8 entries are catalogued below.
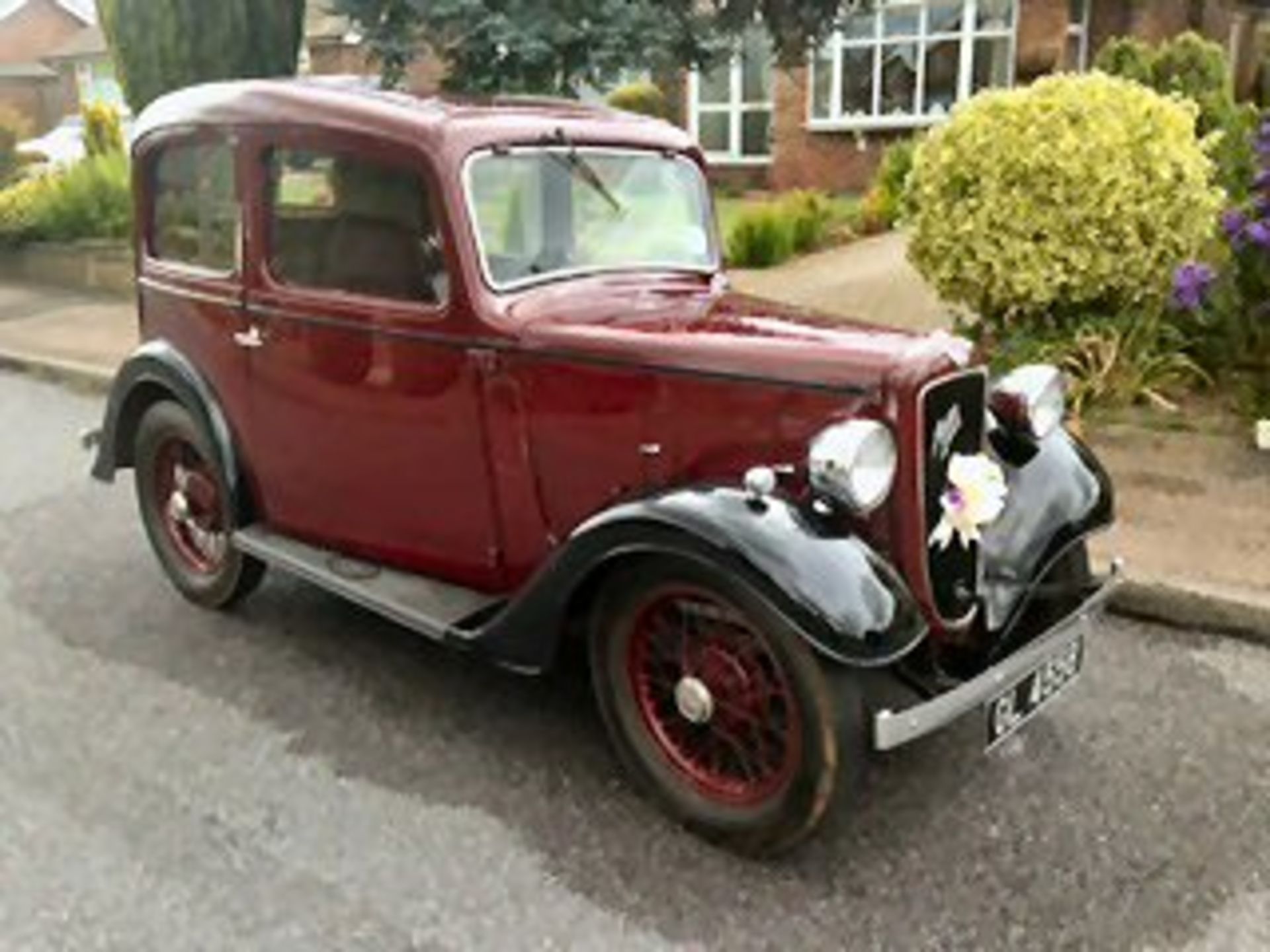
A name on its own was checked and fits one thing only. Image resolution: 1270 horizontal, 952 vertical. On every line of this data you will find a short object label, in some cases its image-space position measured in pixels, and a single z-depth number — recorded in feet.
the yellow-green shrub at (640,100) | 56.75
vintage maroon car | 9.53
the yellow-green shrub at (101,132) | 50.08
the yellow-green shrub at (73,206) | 41.75
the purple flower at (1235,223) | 19.63
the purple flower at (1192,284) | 19.31
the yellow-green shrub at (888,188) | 37.50
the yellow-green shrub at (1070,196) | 19.29
